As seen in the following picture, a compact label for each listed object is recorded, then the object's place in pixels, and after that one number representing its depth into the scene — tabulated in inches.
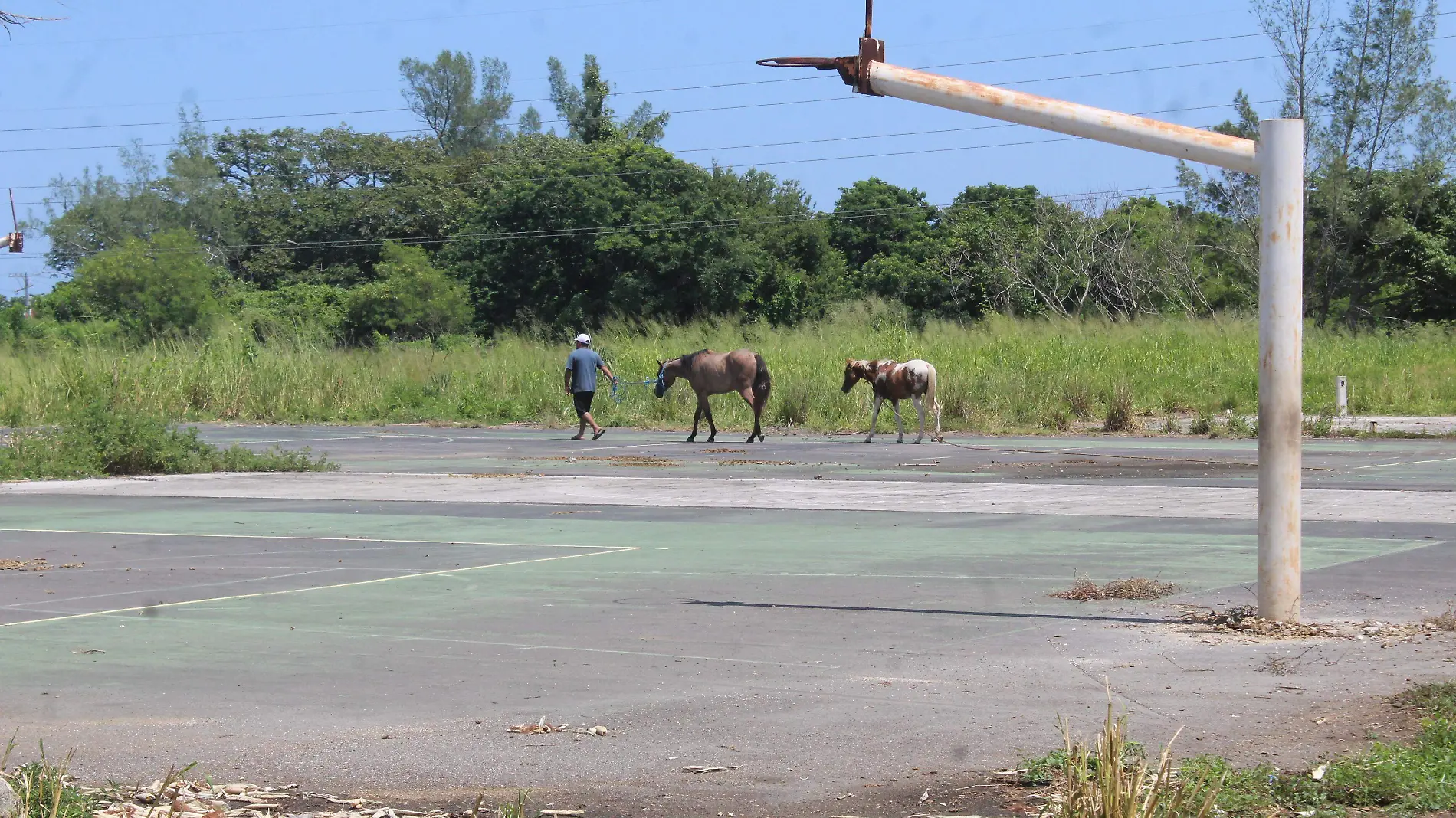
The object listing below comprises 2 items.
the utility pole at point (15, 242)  1053.8
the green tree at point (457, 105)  4500.5
